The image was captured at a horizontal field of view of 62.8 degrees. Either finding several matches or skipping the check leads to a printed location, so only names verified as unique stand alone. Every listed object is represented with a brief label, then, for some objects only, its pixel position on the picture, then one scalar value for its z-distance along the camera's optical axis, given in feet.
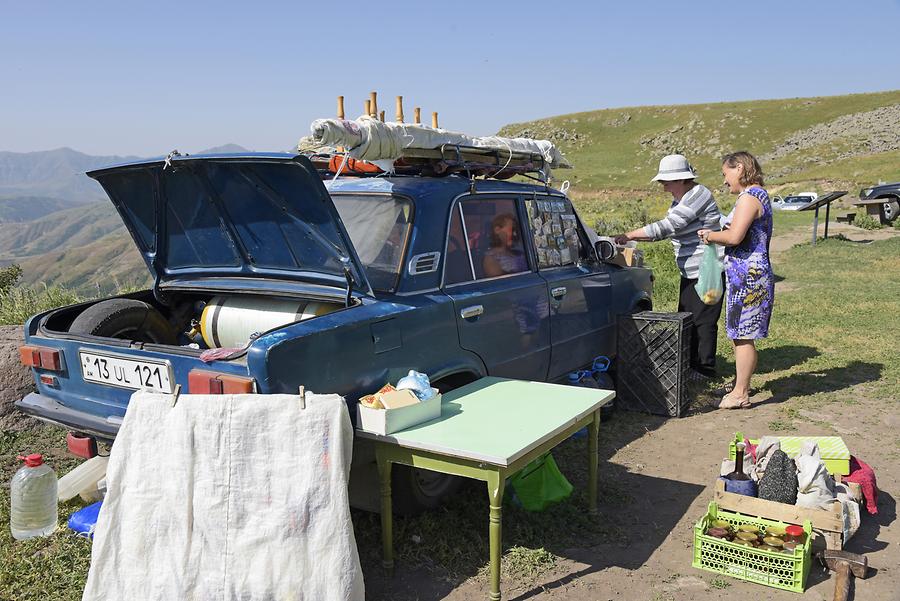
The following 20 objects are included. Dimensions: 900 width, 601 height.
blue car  11.54
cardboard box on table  11.04
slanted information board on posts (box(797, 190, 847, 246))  63.67
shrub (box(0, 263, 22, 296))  37.86
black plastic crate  19.45
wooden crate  12.11
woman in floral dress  19.42
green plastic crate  11.35
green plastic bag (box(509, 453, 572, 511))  14.06
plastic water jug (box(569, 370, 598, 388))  17.84
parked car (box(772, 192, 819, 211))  123.47
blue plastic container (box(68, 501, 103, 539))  13.08
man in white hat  21.38
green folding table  10.62
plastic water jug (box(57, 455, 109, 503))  14.58
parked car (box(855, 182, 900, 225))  80.84
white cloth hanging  10.07
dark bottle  13.58
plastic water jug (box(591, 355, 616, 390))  19.03
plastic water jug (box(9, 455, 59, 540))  13.28
